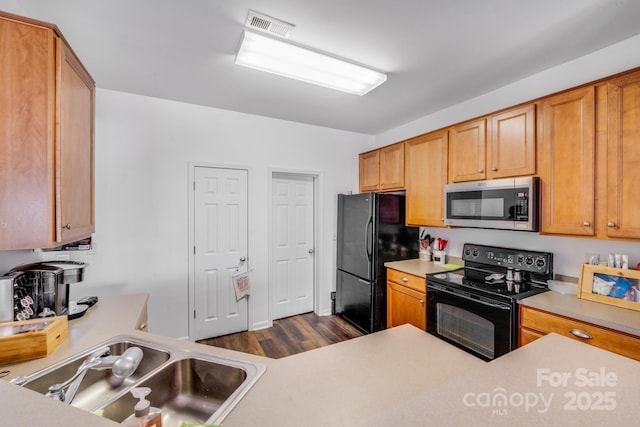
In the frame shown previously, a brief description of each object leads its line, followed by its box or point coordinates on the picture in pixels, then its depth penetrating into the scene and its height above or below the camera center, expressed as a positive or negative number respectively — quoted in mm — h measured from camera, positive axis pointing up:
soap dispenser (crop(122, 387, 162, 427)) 730 -551
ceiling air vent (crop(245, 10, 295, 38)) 1594 +1116
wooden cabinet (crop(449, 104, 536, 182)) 2064 +554
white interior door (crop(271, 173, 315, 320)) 3562 -419
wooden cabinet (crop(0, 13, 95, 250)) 1035 +299
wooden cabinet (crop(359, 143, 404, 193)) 3201 +555
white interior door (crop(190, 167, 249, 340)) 2992 -400
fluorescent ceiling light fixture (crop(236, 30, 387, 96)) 1805 +1077
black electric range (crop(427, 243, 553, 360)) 1919 -621
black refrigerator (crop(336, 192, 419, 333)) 3064 -409
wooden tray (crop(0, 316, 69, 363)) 1175 -555
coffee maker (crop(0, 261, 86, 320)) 1364 -391
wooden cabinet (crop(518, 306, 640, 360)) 1436 -677
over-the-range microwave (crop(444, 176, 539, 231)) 2002 +82
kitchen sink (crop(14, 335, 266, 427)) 1037 -684
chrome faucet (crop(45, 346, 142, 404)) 898 -522
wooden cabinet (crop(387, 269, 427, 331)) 2564 -849
